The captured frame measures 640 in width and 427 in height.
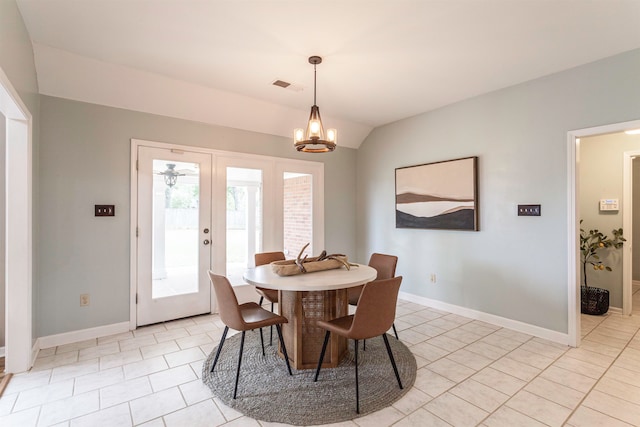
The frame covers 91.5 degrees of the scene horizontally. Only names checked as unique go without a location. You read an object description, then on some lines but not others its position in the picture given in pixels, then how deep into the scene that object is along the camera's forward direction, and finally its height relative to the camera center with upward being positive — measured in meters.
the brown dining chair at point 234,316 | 2.09 -0.73
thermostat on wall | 3.87 +0.13
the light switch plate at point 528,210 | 3.14 +0.05
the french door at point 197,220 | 3.38 -0.06
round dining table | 2.42 -0.78
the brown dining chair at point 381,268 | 2.99 -0.54
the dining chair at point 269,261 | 2.98 -0.50
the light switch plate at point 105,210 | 3.12 +0.05
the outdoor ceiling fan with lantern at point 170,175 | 3.52 +0.46
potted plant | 3.73 -0.59
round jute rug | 1.95 -1.22
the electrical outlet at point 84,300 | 3.06 -0.83
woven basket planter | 3.72 -1.04
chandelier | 2.54 +0.67
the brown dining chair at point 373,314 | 1.96 -0.64
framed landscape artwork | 3.68 +0.25
